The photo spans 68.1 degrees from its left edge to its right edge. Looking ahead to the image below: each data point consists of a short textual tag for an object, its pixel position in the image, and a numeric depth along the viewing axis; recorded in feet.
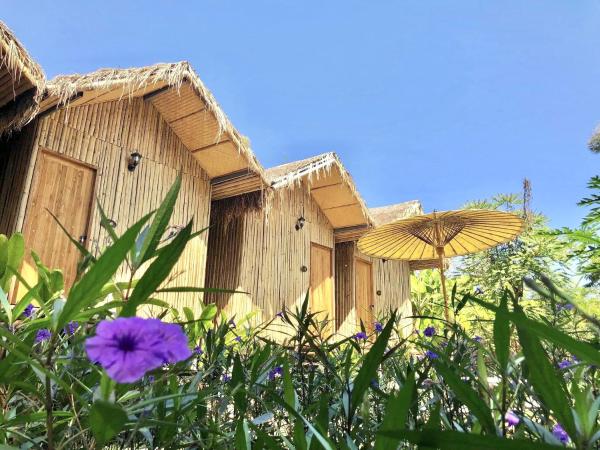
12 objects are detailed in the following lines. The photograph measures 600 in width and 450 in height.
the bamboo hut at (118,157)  17.38
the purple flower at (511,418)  2.68
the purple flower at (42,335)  3.74
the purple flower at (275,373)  5.12
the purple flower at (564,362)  4.66
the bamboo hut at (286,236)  25.20
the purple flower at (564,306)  4.04
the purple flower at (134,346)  1.07
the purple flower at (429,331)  6.25
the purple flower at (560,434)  2.65
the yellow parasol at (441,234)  19.80
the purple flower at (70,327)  3.99
